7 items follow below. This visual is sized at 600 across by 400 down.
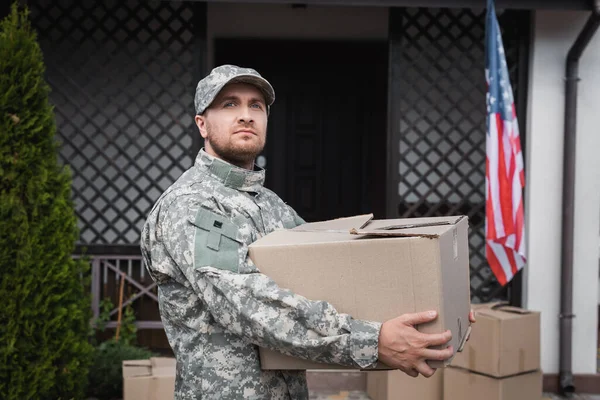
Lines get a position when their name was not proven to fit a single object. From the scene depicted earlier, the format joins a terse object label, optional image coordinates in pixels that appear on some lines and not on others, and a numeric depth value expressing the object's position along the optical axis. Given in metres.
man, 1.82
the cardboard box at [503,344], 4.30
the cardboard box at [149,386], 3.98
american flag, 4.47
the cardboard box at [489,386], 4.36
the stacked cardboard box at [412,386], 4.58
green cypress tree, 3.70
